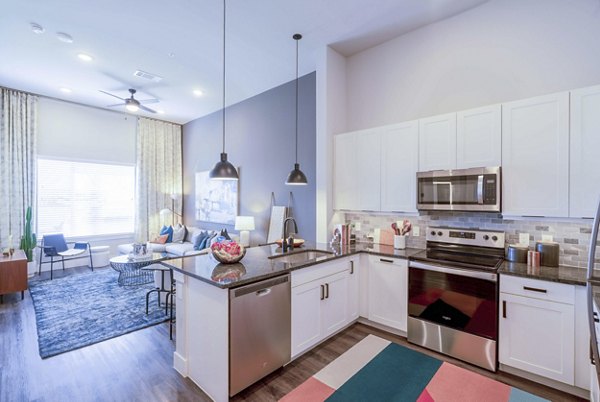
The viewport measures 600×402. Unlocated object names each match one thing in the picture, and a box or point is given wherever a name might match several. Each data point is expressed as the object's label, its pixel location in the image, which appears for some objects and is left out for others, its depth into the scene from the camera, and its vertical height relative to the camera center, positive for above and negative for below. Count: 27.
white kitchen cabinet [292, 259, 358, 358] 2.51 -1.04
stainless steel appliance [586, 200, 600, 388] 1.28 -0.52
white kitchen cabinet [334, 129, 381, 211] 3.43 +0.37
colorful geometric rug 2.11 -1.52
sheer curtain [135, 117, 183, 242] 6.82 +0.65
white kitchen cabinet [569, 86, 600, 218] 2.15 +0.38
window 5.75 +0.00
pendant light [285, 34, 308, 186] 3.31 +0.25
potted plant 5.11 -0.81
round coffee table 4.13 -1.08
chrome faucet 3.06 -0.53
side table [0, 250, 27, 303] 3.94 -1.12
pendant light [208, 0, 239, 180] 2.68 +0.27
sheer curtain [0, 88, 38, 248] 5.14 +0.74
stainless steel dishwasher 2.00 -1.04
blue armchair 5.30 -1.03
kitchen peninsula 2.01 -0.89
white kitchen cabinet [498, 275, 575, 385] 2.07 -1.03
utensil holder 3.26 -0.53
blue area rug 3.00 -1.53
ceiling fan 4.87 +1.68
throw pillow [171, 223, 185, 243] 6.55 -0.86
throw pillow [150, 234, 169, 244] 6.36 -0.95
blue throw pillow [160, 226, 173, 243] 6.53 -0.81
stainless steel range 2.38 -0.91
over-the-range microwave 2.56 +0.09
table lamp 5.05 -0.46
